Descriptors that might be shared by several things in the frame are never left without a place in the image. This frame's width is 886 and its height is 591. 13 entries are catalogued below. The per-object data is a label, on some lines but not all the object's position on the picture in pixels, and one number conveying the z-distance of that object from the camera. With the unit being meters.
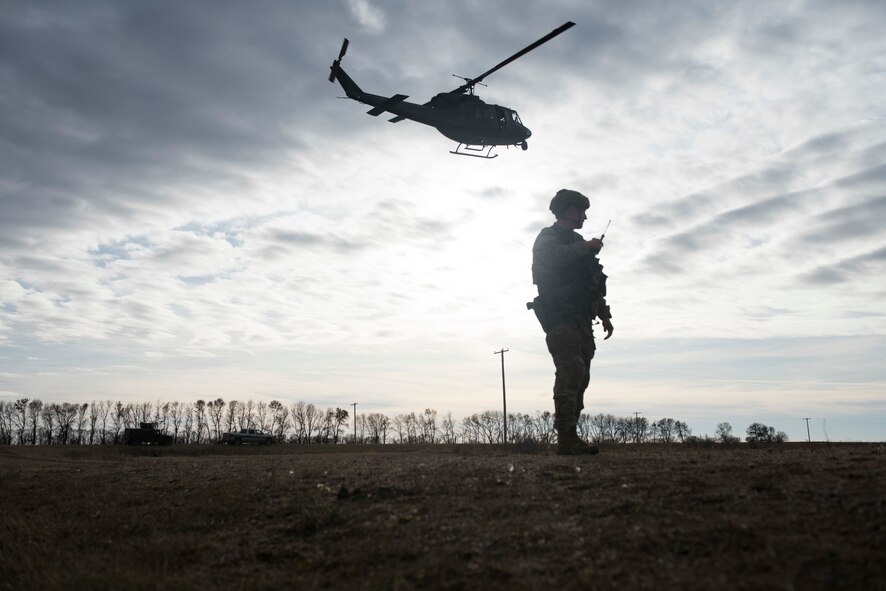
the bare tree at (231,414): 130.12
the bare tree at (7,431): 118.31
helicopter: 26.67
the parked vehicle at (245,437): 67.50
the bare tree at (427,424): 135.56
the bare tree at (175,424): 124.75
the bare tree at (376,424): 131.75
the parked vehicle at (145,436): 58.66
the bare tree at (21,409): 121.75
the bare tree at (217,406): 129.12
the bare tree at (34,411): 121.75
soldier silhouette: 8.78
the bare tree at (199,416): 126.12
